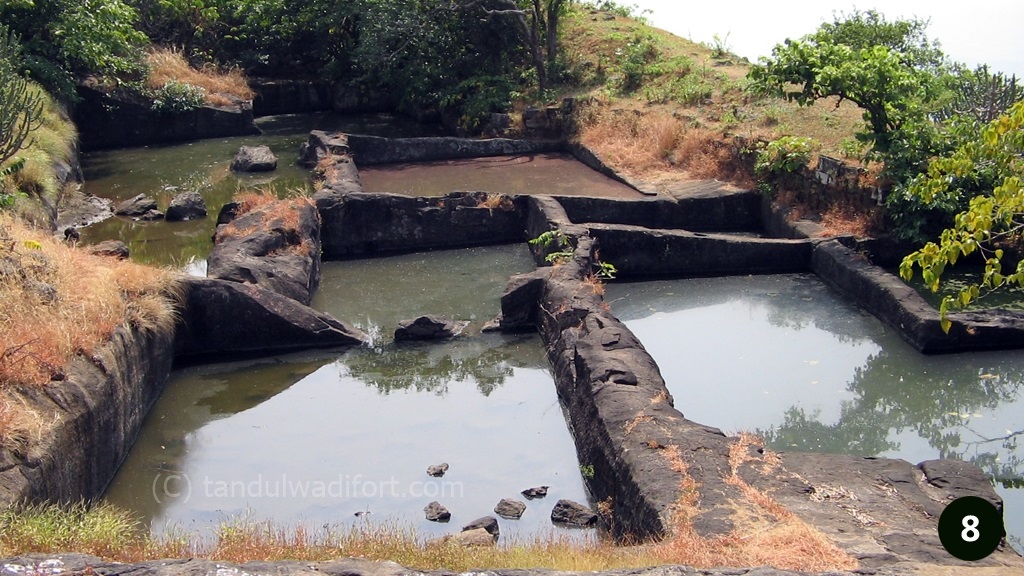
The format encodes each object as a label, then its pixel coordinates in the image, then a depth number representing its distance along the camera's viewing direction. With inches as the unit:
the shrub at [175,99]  846.5
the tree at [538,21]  839.1
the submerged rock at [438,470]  325.1
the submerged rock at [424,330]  442.0
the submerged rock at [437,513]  299.6
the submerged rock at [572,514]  297.4
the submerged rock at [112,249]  500.7
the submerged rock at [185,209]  630.5
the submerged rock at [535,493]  314.4
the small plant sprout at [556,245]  481.7
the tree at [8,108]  434.0
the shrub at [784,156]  574.6
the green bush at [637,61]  807.1
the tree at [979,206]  215.8
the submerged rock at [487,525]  284.3
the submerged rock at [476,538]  264.7
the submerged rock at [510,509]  302.0
